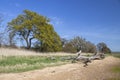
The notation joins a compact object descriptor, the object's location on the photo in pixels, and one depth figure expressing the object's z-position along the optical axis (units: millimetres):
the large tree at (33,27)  17242
